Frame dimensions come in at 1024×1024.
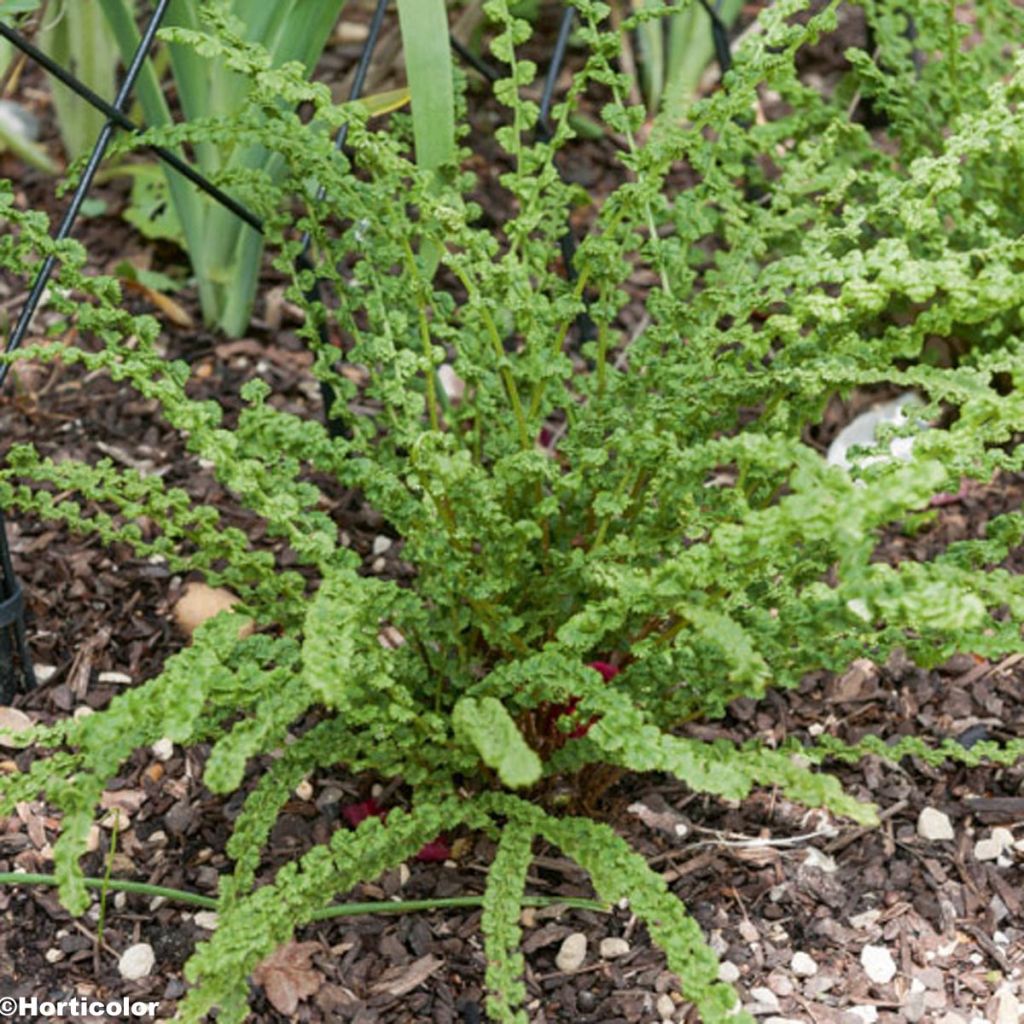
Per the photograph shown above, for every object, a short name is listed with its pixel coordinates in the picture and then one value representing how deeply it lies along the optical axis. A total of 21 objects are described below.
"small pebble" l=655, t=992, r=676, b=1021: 1.58
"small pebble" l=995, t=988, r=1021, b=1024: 1.58
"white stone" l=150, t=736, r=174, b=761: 1.69
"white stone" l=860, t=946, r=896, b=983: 1.61
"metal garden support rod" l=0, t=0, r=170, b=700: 1.62
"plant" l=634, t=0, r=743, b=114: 2.16
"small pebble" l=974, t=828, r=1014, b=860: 1.67
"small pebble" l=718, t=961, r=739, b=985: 1.60
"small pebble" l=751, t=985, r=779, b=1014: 1.58
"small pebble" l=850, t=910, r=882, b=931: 1.63
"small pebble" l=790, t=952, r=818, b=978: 1.61
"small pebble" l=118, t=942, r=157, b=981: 1.58
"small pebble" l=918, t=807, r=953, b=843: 1.68
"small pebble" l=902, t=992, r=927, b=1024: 1.59
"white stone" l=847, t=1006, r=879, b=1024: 1.58
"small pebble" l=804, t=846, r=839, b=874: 1.66
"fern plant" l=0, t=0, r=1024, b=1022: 1.43
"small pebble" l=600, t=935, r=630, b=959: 1.61
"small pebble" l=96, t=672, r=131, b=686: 1.72
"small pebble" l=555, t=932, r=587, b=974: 1.60
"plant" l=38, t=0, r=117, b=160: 1.96
